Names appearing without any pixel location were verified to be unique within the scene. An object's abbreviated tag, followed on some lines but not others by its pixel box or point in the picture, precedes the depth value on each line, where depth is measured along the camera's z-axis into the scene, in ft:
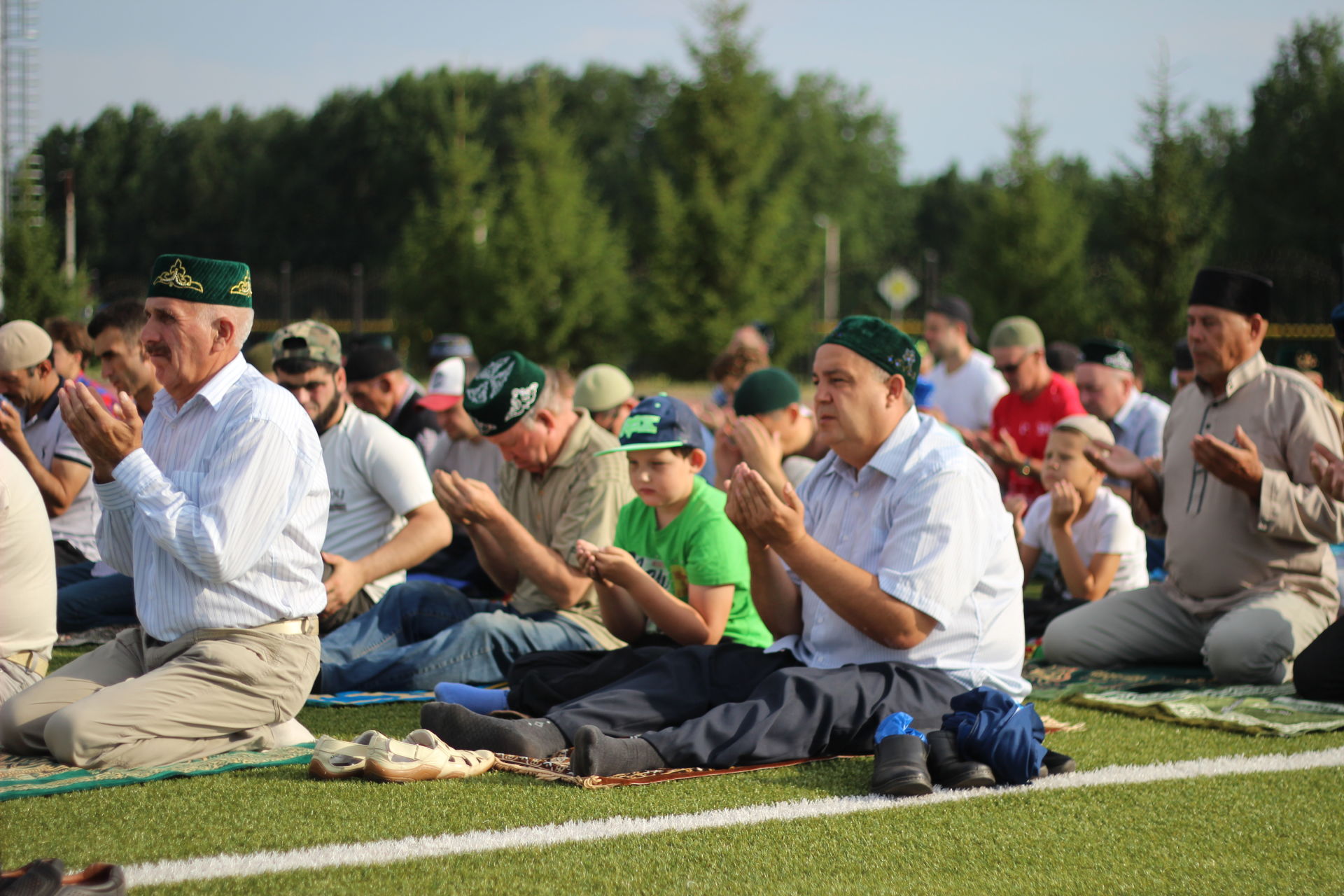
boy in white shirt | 22.34
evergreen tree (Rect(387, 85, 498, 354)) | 93.40
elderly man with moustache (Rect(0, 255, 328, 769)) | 12.79
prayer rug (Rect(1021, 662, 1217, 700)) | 19.12
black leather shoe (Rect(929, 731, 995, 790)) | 12.71
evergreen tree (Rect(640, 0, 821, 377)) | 83.66
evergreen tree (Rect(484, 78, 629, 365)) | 89.61
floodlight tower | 71.20
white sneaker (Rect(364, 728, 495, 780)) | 12.70
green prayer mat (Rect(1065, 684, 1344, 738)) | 16.01
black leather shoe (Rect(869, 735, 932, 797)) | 12.38
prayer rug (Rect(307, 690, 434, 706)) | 17.49
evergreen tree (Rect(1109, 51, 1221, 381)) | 63.98
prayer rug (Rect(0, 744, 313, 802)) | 12.24
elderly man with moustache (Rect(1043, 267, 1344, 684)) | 18.76
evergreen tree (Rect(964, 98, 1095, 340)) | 72.59
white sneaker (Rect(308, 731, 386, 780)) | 12.80
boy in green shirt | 15.62
